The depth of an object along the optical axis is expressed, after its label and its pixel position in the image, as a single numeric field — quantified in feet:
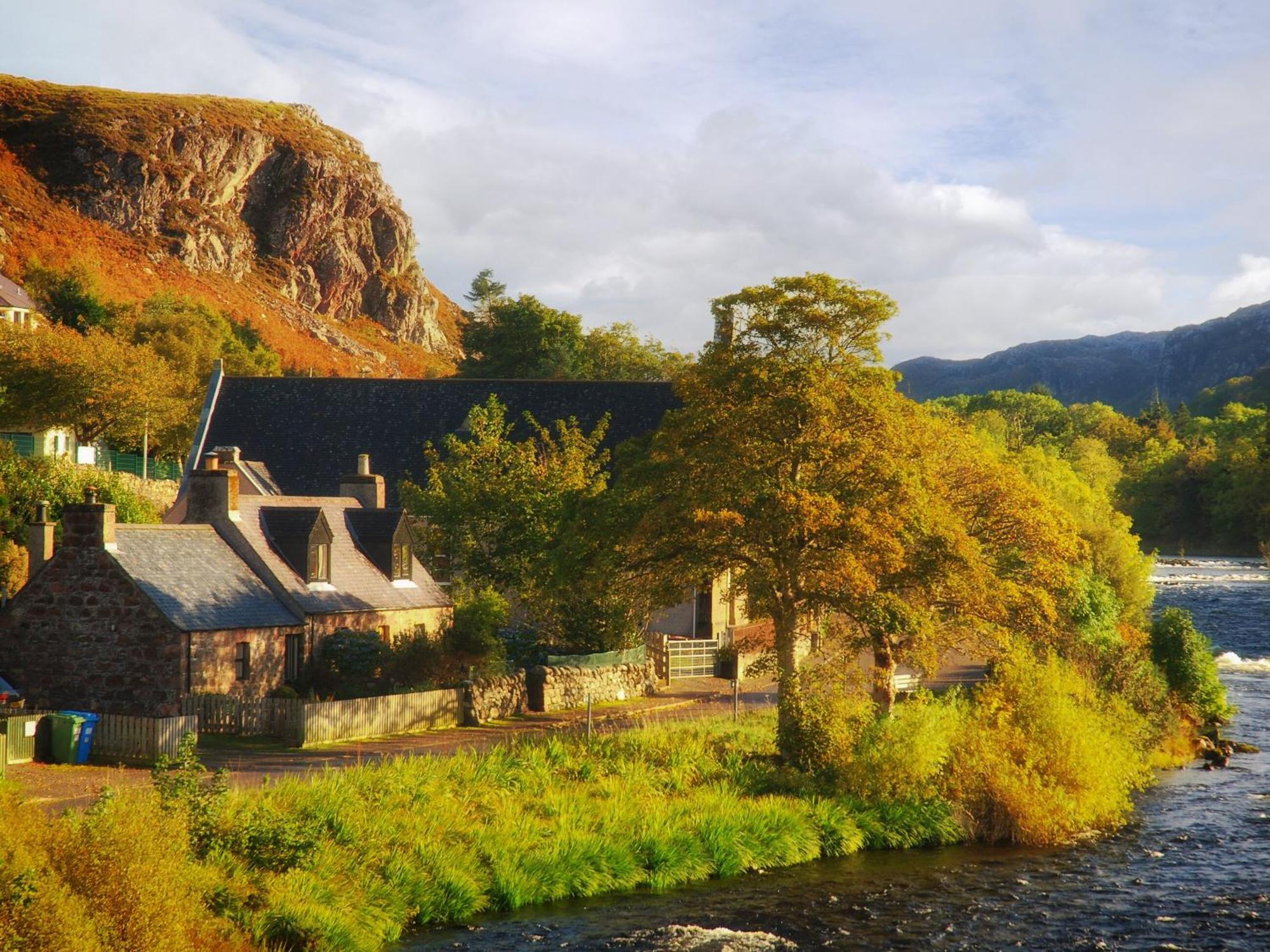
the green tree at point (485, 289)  448.24
